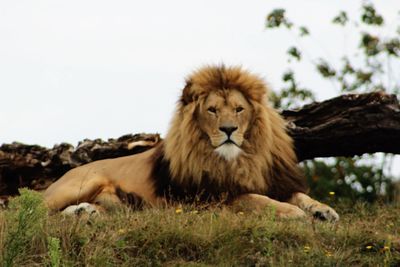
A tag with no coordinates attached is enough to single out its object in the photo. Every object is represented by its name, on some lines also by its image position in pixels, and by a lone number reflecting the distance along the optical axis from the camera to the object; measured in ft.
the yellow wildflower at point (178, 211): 46.53
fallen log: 59.11
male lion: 52.80
